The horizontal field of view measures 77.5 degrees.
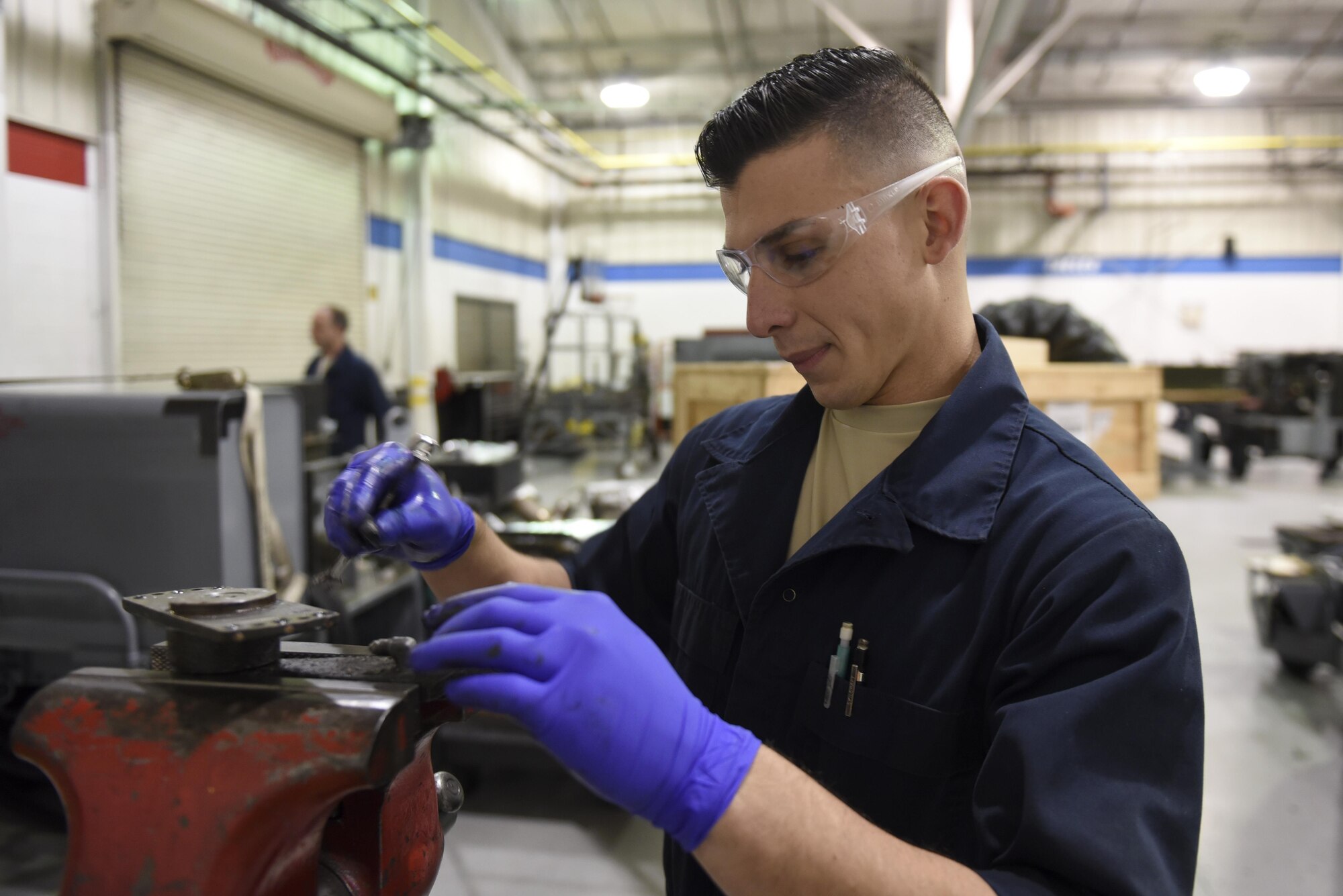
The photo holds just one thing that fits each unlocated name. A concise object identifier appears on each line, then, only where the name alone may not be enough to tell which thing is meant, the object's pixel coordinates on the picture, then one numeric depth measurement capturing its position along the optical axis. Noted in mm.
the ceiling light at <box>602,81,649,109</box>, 7844
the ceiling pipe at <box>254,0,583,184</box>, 5422
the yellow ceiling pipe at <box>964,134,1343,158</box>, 10422
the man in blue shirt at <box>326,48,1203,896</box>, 717
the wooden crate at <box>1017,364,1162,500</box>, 3309
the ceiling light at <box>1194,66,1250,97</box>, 7699
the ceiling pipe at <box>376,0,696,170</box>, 6871
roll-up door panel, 5332
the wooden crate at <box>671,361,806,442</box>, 2768
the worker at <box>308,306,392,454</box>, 5105
